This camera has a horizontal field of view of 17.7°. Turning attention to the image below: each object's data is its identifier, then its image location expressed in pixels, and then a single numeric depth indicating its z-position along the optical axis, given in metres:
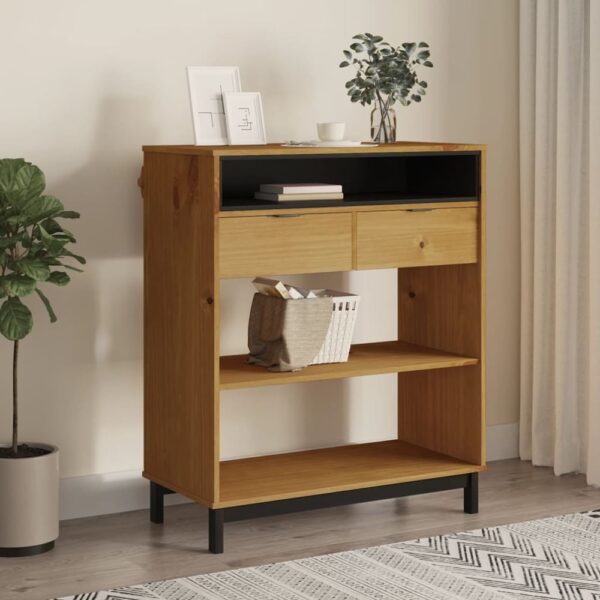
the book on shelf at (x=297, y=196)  5.31
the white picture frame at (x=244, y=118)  5.51
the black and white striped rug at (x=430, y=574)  4.82
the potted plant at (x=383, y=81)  5.79
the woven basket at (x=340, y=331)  5.64
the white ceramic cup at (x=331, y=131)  5.61
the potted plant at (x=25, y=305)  4.98
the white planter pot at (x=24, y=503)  5.20
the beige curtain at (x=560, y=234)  6.37
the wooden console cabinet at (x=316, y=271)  5.20
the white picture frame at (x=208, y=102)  5.46
